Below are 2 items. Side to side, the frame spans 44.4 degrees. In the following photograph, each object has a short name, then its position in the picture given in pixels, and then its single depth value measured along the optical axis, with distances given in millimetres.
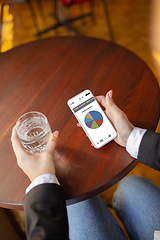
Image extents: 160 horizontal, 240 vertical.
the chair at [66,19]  2006
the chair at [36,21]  1793
